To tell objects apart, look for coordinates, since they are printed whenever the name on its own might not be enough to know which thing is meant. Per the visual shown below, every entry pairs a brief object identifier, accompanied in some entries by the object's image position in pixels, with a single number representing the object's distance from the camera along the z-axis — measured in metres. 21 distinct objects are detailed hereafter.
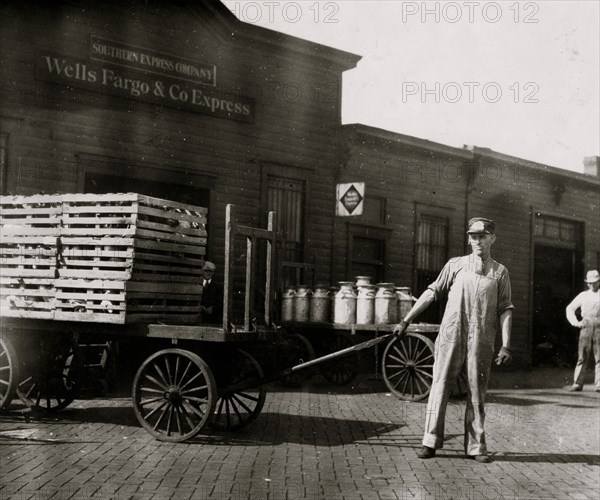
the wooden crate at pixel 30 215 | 8.14
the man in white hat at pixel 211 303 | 10.85
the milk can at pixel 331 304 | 12.91
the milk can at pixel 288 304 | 13.09
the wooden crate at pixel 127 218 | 7.72
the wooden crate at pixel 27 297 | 8.11
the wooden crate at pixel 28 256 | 8.10
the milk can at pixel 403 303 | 12.41
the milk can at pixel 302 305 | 12.97
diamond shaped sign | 14.47
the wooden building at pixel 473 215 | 17.30
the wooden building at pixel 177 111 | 12.05
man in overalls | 7.07
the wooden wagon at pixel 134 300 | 7.60
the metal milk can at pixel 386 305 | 12.25
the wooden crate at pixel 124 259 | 7.68
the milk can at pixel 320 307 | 12.90
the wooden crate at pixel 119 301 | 7.67
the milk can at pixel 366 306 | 12.39
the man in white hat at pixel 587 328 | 14.32
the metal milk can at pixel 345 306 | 12.59
